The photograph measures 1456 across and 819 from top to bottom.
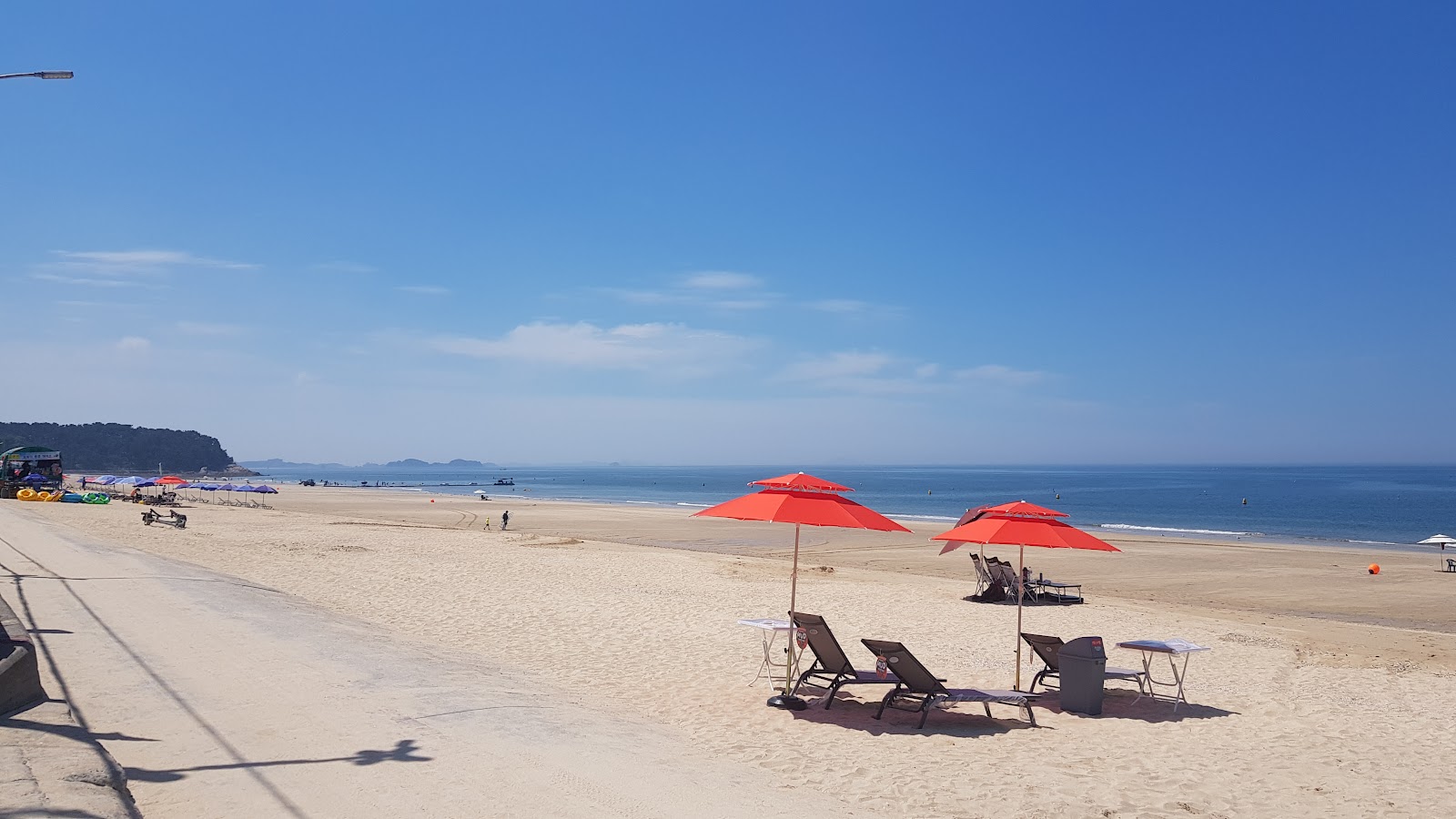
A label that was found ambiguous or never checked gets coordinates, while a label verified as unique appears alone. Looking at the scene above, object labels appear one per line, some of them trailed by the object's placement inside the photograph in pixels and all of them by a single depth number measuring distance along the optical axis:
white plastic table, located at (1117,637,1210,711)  8.36
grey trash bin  8.08
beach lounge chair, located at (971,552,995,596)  17.48
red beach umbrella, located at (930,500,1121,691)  7.92
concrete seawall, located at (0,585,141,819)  4.08
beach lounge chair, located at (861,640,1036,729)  7.48
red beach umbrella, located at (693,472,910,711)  7.63
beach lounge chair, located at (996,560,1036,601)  17.06
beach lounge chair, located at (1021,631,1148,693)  8.94
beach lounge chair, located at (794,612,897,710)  7.86
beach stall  46.94
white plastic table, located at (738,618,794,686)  8.76
